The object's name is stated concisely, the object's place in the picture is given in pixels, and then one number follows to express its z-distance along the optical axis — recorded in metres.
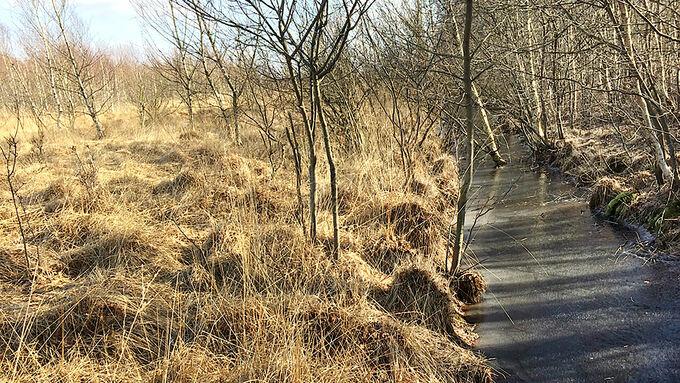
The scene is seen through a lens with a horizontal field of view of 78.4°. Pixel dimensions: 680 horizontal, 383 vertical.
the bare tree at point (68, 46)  11.05
